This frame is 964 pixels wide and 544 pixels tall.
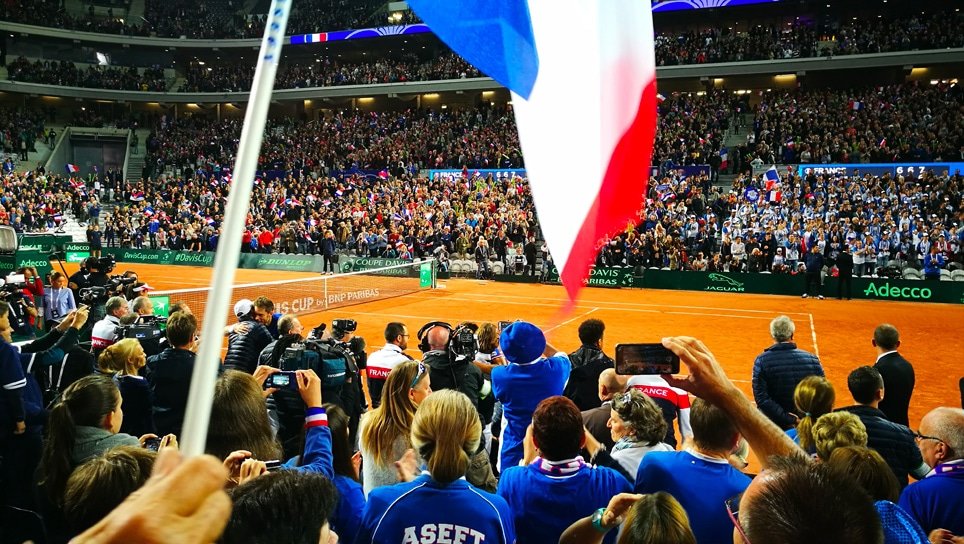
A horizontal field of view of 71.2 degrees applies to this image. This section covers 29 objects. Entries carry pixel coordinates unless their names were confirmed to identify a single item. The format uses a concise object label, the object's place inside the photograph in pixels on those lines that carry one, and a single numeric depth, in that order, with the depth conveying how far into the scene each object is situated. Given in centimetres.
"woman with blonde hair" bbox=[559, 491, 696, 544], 219
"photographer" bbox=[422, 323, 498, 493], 582
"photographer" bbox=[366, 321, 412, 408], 621
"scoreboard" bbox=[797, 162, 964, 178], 2691
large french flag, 292
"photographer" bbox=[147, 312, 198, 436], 523
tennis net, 1482
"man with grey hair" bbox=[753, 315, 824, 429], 614
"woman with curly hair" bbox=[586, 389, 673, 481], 361
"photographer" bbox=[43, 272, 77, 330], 1016
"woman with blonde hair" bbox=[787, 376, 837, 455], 460
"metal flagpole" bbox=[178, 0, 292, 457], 124
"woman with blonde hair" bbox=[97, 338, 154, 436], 498
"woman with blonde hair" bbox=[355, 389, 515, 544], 270
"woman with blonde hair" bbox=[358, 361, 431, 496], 384
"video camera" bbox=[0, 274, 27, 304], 872
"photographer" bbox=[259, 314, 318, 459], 464
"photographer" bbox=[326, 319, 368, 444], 566
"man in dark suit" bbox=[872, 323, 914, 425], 627
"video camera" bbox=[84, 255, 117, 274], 1027
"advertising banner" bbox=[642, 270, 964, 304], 2222
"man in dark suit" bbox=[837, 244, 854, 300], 2256
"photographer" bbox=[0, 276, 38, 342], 917
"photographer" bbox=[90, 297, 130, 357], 675
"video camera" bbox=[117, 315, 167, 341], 632
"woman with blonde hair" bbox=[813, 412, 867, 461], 347
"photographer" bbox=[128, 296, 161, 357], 650
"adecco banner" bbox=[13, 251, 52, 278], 1538
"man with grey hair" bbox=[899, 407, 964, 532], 325
